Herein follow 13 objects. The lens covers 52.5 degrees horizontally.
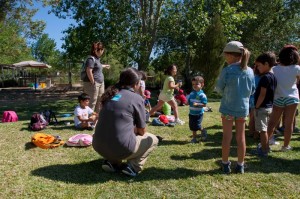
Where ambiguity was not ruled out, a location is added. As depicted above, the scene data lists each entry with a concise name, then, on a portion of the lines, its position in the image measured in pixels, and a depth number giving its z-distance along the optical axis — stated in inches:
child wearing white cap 160.9
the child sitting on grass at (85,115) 275.1
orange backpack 216.8
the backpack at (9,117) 355.3
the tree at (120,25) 585.9
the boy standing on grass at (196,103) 227.5
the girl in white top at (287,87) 207.2
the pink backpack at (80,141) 219.3
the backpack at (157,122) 304.8
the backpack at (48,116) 306.8
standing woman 274.7
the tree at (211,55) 688.4
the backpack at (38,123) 277.9
